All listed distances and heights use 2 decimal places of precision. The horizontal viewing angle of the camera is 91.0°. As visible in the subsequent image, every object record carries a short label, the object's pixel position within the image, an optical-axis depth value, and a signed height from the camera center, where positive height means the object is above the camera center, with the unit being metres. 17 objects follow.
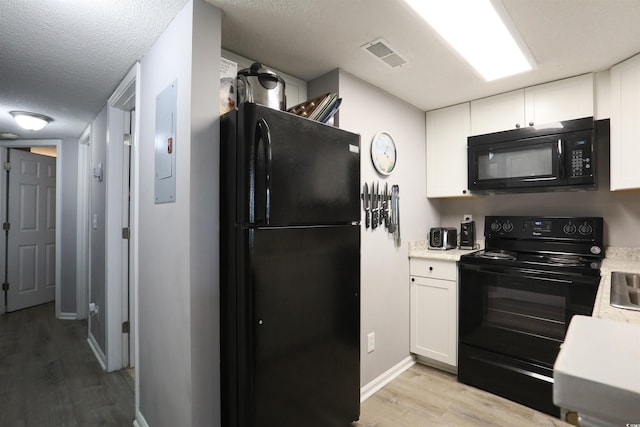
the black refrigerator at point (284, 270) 1.27 -0.25
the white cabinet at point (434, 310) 2.42 -0.76
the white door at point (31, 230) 3.96 -0.21
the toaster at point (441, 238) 2.75 -0.21
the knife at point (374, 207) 2.25 +0.05
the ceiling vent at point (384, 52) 1.74 +0.95
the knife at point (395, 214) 2.44 +0.00
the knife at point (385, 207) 2.36 +0.05
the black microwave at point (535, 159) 2.10 +0.41
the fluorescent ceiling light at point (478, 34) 1.45 +0.96
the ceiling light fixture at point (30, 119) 2.76 +0.85
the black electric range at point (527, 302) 1.96 -0.58
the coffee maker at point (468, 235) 2.76 -0.18
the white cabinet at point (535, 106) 2.14 +0.81
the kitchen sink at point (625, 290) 0.97 -0.29
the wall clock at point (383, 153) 2.28 +0.46
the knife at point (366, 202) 2.18 +0.08
